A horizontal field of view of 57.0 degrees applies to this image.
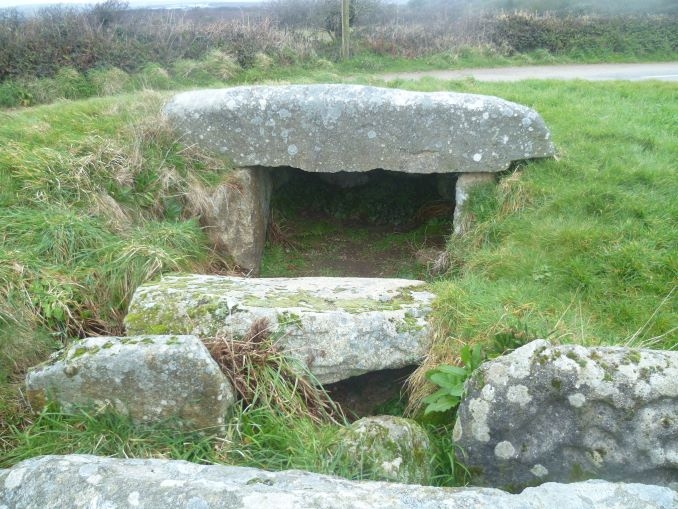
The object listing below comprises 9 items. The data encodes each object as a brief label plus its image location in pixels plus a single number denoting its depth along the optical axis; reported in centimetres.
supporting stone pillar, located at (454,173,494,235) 618
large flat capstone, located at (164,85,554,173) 600
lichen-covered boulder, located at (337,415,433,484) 317
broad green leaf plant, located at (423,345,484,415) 349
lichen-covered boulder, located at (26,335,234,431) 342
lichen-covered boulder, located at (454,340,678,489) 287
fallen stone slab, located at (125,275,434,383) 399
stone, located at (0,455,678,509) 225
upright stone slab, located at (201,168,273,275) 612
